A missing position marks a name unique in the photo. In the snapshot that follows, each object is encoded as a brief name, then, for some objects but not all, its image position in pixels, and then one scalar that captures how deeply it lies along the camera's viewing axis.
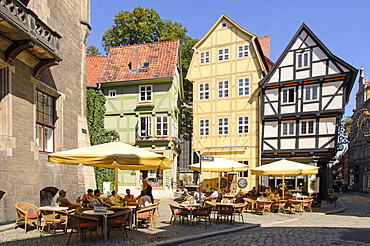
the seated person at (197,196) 13.34
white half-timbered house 20.67
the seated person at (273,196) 15.14
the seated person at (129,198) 11.03
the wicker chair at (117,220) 8.06
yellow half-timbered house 23.06
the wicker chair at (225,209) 11.02
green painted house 23.64
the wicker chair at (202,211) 10.38
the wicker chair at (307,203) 15.16
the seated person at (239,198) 15.97
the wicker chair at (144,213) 9.34
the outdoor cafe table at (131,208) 9.12
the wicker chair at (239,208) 11.27
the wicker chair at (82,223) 7.51
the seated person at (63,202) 9.75
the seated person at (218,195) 14.62
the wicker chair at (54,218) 8.50
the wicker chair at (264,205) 13.71
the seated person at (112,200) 10.62
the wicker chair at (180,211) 10.43
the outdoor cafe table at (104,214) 7.87
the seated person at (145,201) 10.52
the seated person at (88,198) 10.09
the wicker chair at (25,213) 8.77
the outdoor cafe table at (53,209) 8.47
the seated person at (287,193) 16.61
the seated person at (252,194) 16.01
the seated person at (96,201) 9.29
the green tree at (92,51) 35.12
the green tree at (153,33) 29.95
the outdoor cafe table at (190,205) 10.47
